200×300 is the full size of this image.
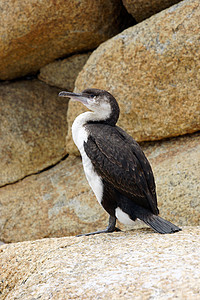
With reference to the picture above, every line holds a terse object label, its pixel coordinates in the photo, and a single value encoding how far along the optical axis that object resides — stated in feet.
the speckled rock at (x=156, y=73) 30.73
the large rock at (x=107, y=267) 13.19
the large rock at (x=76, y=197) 29.37
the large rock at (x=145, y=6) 35.35
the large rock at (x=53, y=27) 36.58
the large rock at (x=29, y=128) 41.60
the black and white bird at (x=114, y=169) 20.40
